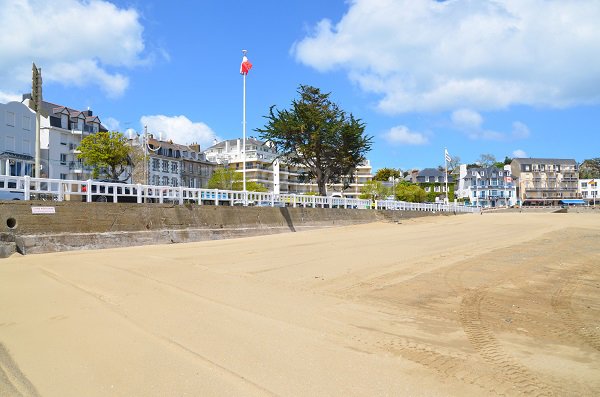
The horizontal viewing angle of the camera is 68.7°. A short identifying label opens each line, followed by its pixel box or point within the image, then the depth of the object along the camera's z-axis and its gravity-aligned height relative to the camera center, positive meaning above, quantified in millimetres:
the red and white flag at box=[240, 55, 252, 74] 28547 +9012
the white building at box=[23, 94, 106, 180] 58844 +9408
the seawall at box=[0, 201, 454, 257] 12383 -672
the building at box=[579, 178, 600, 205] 134312 +2358
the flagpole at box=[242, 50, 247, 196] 27141 +5279
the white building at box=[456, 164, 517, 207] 133750 +4059
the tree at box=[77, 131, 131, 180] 42625 +5576
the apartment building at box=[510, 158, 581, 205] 138250 +6052
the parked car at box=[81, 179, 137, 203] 15445 +374
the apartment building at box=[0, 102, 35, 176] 43288 +7515
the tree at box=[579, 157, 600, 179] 157075 +11024
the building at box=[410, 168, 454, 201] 134612 +6555
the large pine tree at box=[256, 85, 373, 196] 40125 +6224
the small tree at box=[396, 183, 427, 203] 104312 +2104
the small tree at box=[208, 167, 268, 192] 79438 +4304
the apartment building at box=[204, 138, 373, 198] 110312 +9646
